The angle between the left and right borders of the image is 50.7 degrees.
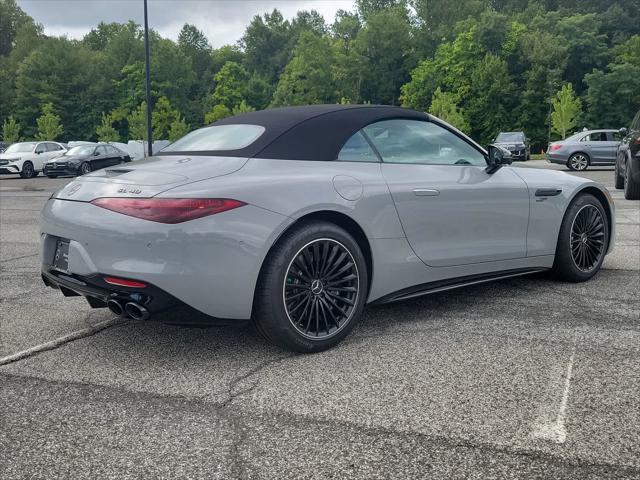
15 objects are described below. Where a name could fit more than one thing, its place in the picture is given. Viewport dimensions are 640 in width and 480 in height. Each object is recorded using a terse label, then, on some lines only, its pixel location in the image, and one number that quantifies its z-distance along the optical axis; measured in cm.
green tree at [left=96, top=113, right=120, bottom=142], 6603
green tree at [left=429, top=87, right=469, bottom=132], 5506
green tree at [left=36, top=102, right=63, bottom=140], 6288
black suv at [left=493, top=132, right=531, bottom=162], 3136
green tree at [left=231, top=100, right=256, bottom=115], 7012
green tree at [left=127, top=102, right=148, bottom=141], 6234
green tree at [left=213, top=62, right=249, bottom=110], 8088
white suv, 2581
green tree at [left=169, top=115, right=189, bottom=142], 6730
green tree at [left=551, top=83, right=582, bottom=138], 5025
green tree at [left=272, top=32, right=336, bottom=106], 7569
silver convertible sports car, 332
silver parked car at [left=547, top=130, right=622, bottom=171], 2295
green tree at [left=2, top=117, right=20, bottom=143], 6398
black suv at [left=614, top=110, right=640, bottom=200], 1107
